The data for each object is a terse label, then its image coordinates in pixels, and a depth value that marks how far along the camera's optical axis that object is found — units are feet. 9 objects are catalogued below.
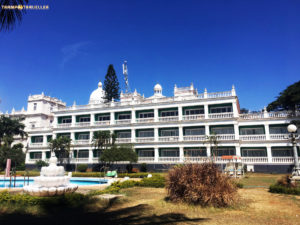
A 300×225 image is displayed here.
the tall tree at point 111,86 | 184.44
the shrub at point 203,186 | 31.24
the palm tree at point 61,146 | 134.62
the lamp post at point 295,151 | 46.73
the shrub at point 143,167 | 123.34
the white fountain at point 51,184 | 39.24
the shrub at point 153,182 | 55.83
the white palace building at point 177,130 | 112.06
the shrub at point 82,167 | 132.67
